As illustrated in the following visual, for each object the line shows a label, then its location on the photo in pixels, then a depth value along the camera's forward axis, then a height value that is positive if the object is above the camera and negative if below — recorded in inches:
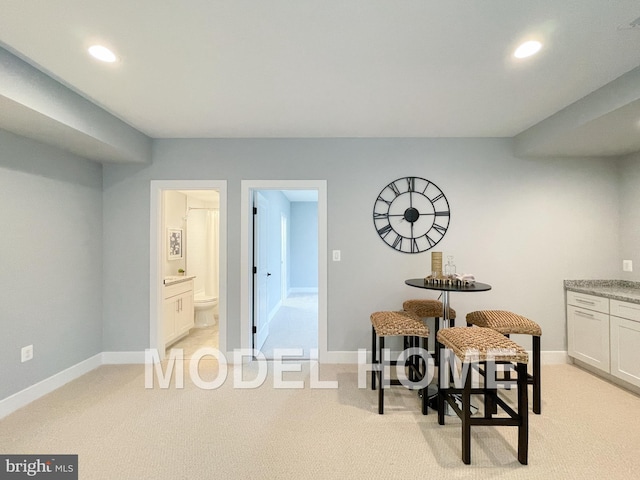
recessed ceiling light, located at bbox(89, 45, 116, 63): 67.5 +45.8
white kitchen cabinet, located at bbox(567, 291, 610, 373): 106.5 -33.1
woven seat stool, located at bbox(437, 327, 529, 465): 68.6 -30.0
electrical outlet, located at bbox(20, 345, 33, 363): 92.6 -33.8
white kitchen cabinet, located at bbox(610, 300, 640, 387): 95.8 -32.9
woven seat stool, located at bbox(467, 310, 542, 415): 89.7 -26.5
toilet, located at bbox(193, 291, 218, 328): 178.1 -40.4
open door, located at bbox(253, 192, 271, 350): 133.7 -14.5
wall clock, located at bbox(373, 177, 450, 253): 126.0 +13.1
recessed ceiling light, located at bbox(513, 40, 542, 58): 66.4 +45.4
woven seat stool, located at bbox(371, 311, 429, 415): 87.8 -26.5
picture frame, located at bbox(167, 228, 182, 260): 171.9 +1.7
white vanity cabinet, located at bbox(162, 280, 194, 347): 141.1 -33.3
